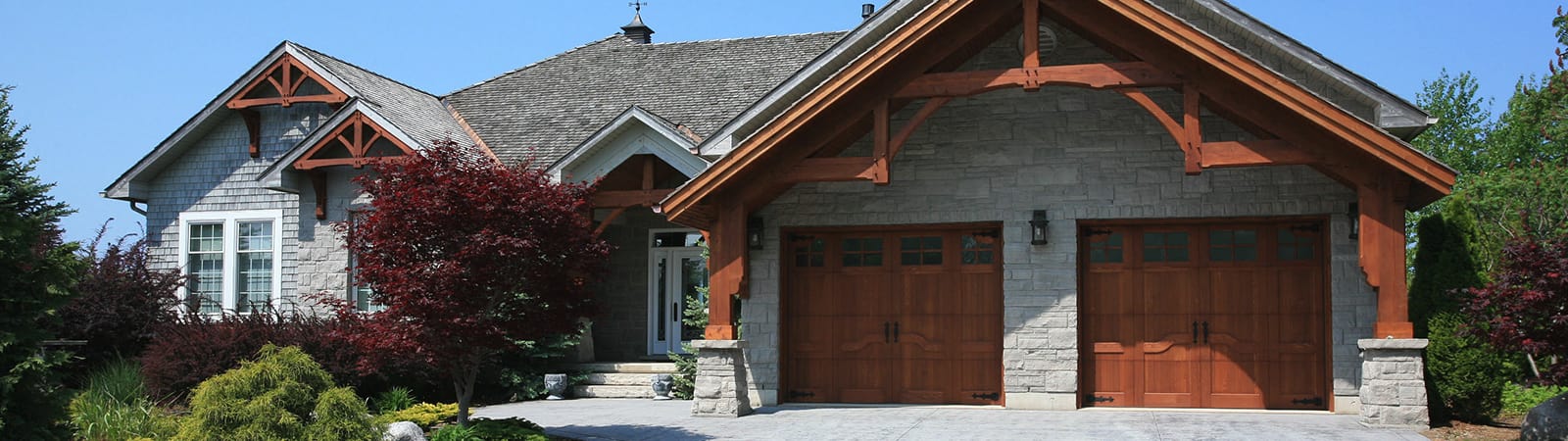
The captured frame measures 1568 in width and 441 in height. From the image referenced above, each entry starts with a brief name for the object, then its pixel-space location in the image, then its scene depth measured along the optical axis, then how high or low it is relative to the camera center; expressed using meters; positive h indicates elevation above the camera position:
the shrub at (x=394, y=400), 14.13 -1.32
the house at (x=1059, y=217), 12.05 +0.75
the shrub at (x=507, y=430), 10.46 -1.22
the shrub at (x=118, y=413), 10.73 -1.19
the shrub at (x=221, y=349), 13.96 -0.76
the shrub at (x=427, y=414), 12.72 -1.34
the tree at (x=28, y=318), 8.56 -0.28
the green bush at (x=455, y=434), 10.44 -1.24
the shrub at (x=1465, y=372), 12.41 -0.79
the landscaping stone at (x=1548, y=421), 10.08 -1.03
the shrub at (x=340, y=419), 8.70 -0.96
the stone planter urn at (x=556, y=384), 16.20 -1.28
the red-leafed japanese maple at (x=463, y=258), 10.29 +0.20
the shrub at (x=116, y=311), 15.89 -0.40
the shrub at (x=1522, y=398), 15.34 -1.32
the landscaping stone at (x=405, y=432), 9.90 -1.17
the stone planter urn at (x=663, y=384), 15.87 -1.24
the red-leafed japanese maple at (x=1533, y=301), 10.05 -0.08
